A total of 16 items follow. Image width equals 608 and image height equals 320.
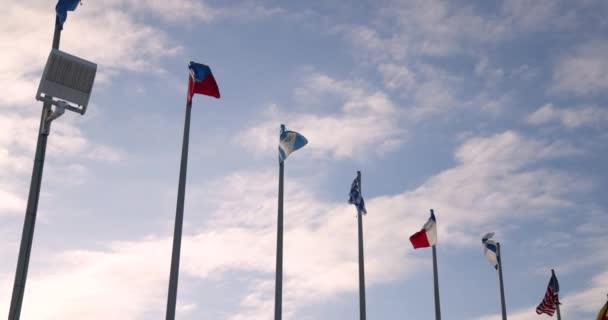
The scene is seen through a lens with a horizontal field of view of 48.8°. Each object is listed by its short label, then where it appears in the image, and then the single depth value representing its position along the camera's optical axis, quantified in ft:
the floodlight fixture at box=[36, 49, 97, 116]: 42.32
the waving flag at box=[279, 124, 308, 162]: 88.28
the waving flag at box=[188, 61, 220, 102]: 71.41
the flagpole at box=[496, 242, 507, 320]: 137.24
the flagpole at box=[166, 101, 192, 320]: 58.49
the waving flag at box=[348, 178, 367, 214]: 107.24
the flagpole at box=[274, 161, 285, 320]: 76.12
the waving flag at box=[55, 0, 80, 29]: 47.80
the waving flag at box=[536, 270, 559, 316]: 156.66
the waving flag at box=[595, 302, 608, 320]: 123.87
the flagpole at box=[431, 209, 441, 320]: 111.75
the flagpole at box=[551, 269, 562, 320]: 161.48
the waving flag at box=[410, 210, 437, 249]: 119.44
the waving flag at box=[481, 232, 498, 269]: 144.56
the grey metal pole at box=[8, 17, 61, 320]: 38.47
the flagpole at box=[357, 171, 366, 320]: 96.01
